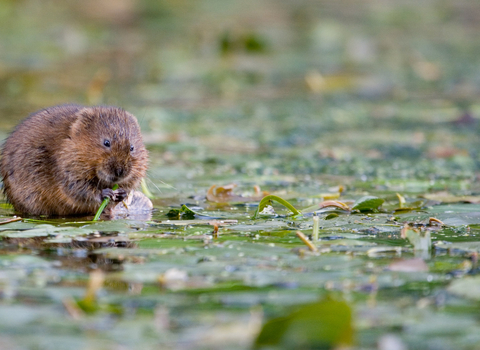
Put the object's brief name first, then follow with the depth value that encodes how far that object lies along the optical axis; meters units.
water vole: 10.62
